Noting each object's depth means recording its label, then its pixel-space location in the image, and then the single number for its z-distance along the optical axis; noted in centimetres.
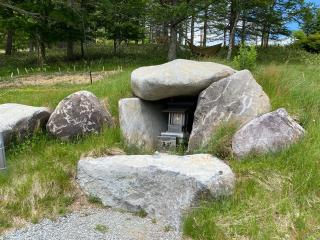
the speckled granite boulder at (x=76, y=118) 643
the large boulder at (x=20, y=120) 634
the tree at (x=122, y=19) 1775
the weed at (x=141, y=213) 487
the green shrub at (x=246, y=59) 731
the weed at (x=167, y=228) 448
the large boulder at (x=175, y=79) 626
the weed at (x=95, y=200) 522
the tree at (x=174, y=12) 1612
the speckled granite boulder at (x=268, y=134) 525
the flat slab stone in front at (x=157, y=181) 457
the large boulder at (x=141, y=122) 635
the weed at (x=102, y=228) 453
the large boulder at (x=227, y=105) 591
